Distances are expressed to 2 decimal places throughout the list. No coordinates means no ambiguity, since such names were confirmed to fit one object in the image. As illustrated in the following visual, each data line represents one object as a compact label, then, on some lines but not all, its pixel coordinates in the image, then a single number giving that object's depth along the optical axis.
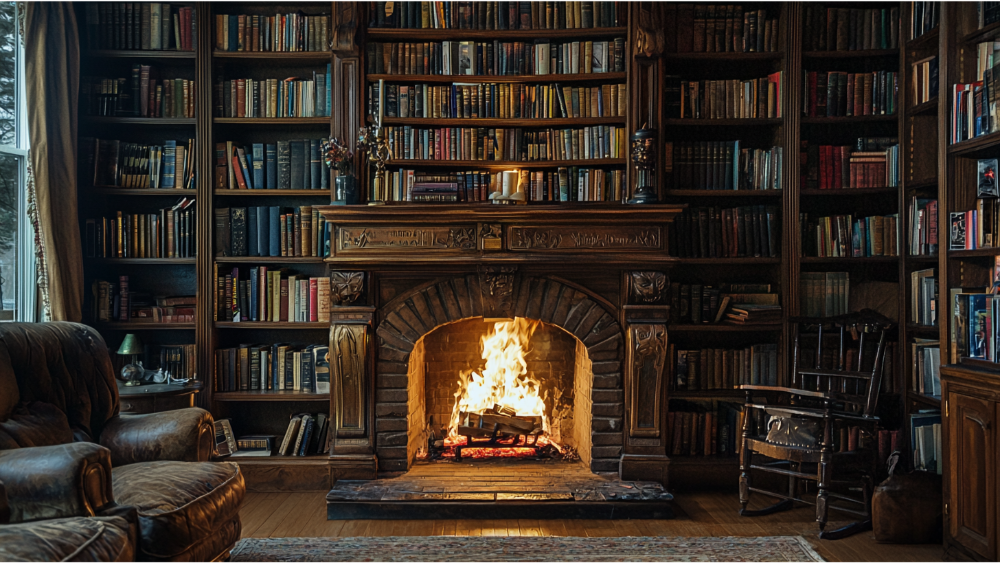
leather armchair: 1.93
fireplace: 3.48
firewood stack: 3.96
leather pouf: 2.96
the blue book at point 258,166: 3.86
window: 3.37
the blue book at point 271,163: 3.86
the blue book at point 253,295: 3.87
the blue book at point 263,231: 3.85
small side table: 3.23
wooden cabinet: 2.58
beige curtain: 3.36
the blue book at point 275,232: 3.85
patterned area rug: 2.76
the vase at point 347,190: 3.55
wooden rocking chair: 3.09
